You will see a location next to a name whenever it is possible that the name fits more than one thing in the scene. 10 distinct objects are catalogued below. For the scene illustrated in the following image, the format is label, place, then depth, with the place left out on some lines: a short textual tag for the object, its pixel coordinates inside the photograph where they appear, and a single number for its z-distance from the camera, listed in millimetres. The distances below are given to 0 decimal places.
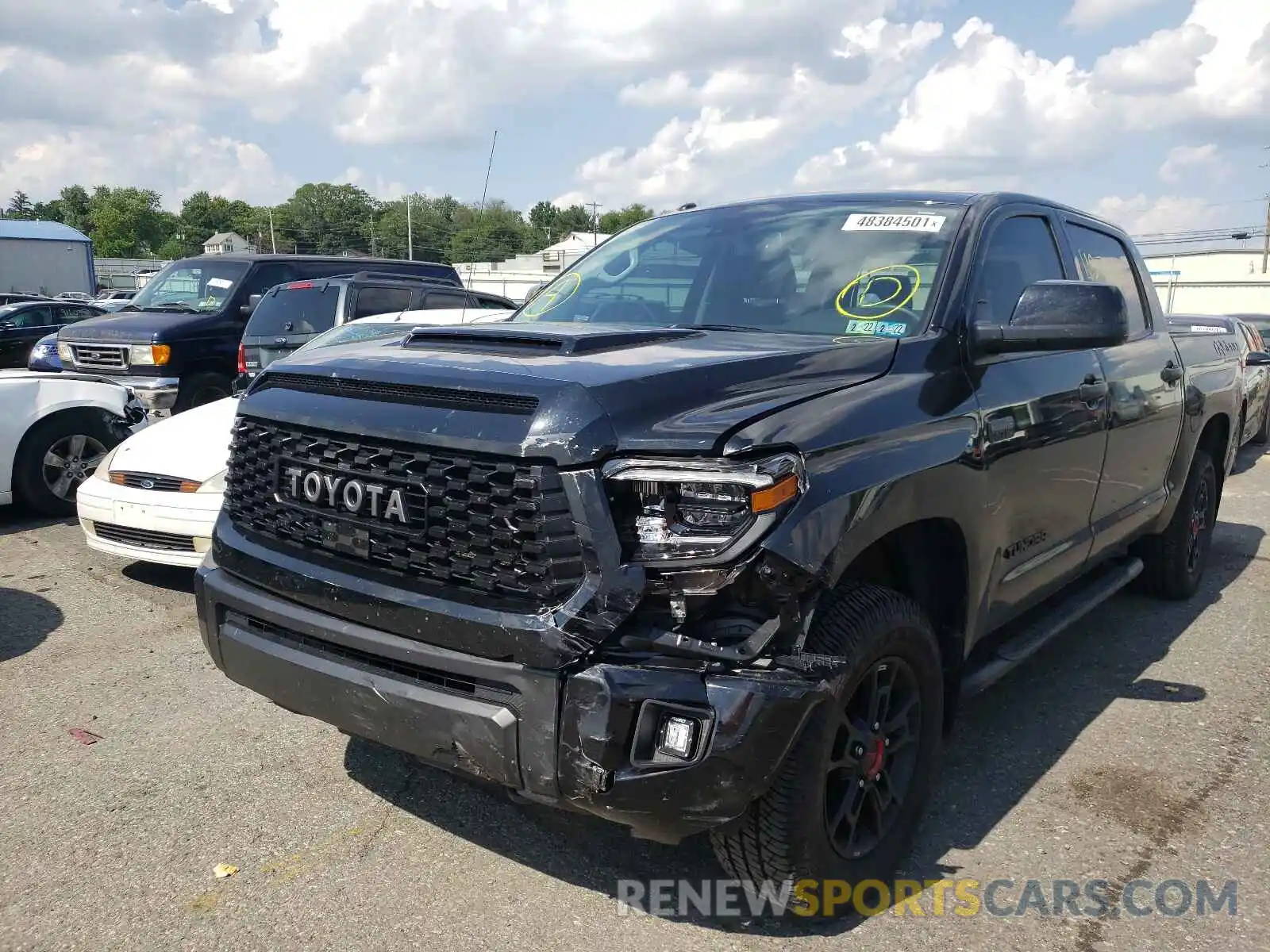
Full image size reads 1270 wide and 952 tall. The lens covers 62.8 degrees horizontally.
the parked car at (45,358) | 12547
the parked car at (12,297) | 28625
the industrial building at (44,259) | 40844
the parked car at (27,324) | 18297
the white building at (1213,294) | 39766
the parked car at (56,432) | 7484
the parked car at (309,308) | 9906
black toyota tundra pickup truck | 2330
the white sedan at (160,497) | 5578
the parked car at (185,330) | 10570
